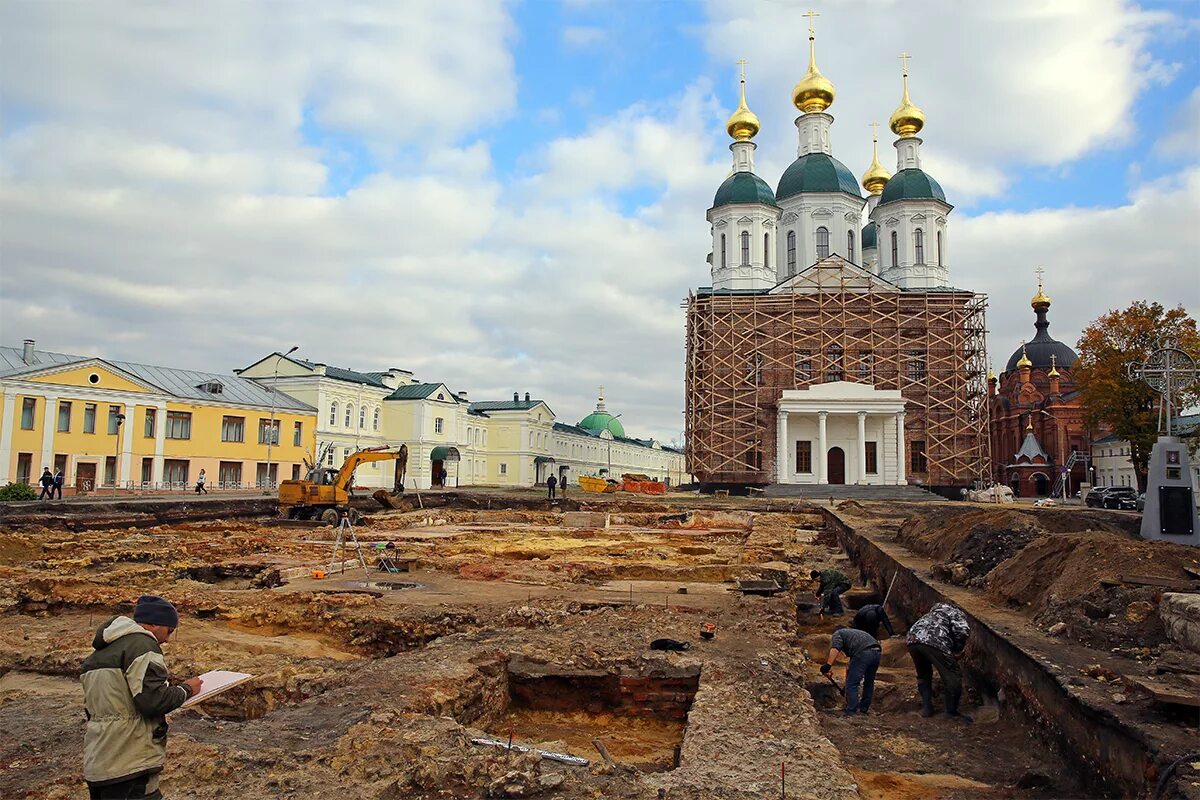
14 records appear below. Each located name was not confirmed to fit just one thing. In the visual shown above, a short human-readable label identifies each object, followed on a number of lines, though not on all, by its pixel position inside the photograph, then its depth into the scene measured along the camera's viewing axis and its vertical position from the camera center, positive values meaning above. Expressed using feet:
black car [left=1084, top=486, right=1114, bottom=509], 129.96 -0.85
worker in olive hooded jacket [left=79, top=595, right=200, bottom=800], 11.63 -3.38
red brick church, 192.24 +18.44
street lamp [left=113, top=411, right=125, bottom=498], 122.93 +2.47
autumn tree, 123.44 +19.64
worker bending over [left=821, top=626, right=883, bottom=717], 25.02 -5.64
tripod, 44.25 -5.21
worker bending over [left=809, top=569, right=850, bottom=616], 41.98 -5.58
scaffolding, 150.30 +25.13
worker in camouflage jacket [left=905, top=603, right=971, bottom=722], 24.30 -4.98
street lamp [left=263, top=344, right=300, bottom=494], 143.67 +5.86
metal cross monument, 56.29 +8.93
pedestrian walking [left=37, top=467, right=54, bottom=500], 97.04 -1.53
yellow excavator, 87.66 -1.73
